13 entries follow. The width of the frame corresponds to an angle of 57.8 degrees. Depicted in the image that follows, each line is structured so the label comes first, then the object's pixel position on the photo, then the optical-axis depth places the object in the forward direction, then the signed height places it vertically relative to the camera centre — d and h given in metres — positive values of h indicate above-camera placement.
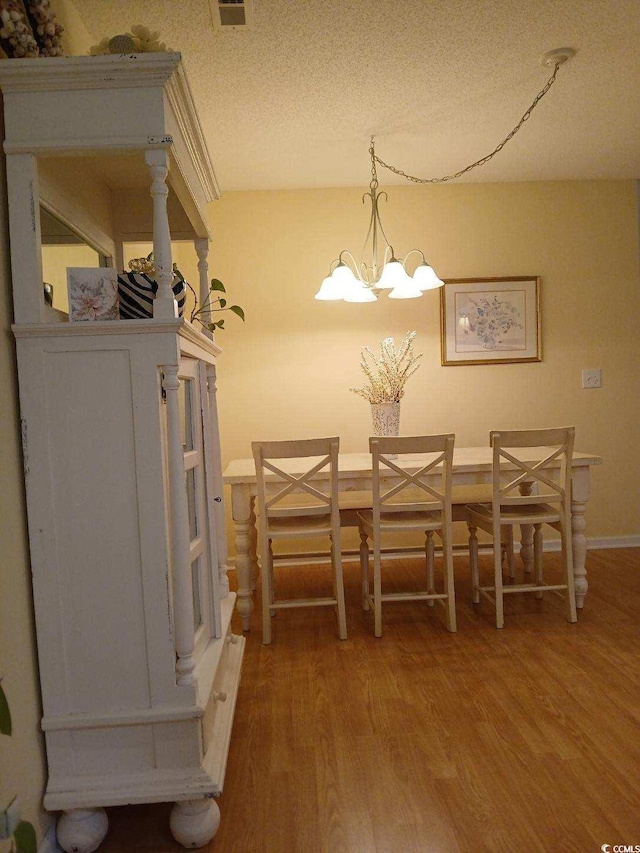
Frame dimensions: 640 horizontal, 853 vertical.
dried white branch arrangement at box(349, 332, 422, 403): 3.20 +0.10
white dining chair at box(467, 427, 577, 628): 2.59 -0.50
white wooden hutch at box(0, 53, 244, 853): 1.32 -0.23
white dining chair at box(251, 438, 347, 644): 2.51 -0.50
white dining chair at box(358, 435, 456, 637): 2.55 -0.50
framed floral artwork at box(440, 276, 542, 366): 3.82 +0.46
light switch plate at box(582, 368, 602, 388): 3.89 +0.07
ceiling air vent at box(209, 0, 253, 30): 1.98 +1.35
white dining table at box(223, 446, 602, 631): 2.74 -0.46
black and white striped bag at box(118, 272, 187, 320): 1.42 +0.26
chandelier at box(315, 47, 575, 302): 2.86 +0.58
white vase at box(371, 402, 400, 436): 3.19 -0.13
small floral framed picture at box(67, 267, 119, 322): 1.36 +0.27
